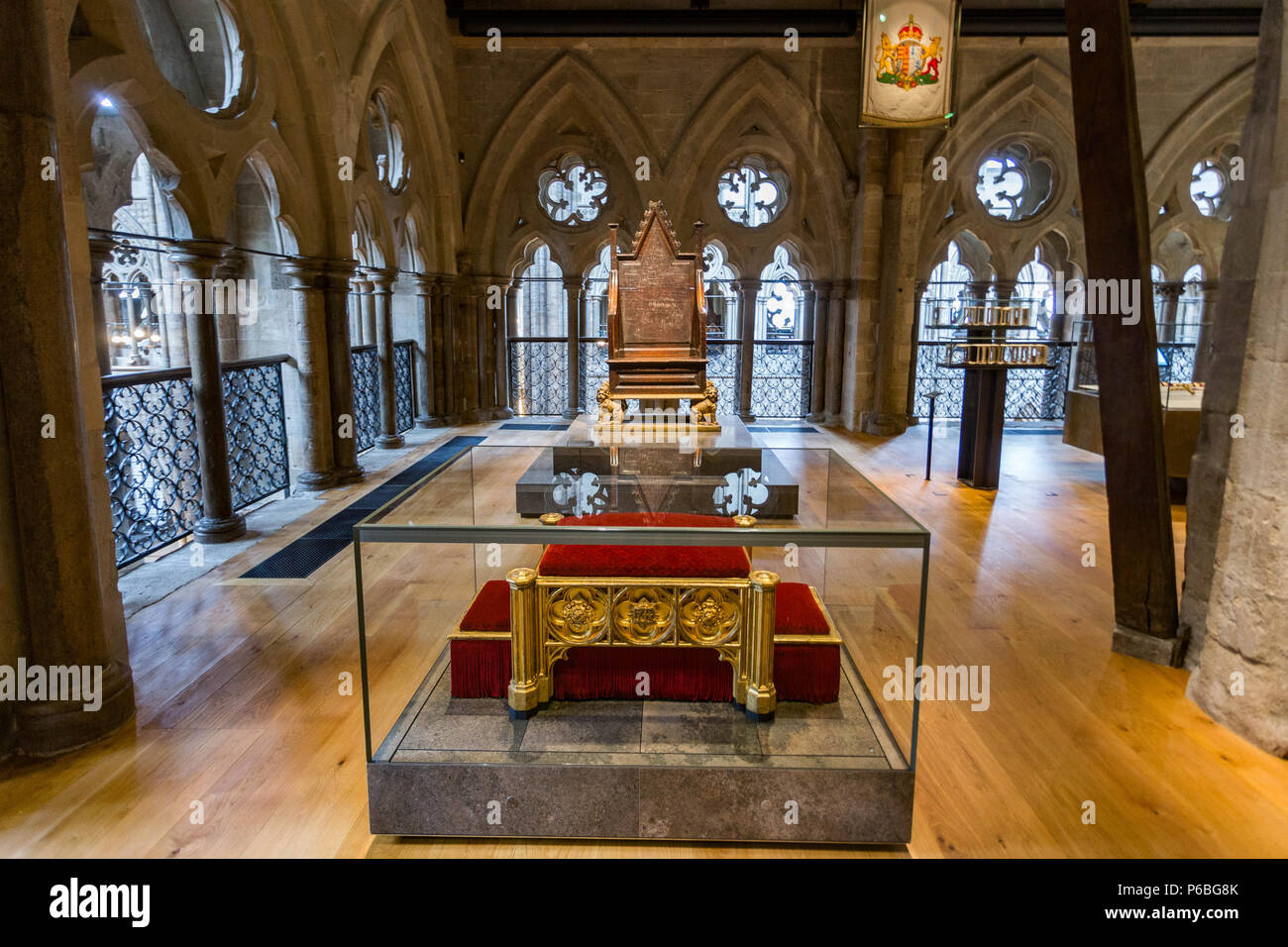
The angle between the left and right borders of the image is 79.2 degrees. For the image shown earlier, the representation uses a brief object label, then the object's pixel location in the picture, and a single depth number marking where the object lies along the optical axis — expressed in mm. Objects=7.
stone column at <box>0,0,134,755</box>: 2779
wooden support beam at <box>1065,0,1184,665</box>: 3807
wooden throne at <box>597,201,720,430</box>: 7953
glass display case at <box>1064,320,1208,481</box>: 7426
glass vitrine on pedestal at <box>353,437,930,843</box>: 2371
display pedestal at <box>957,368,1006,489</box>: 7703
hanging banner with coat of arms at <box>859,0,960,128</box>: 8883
